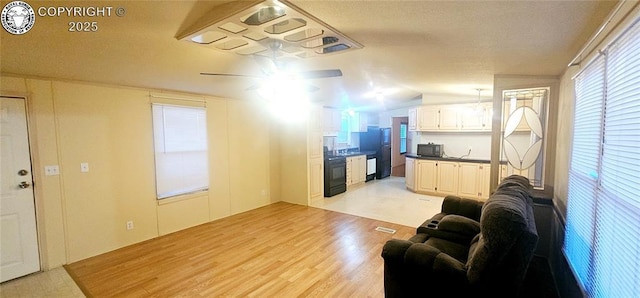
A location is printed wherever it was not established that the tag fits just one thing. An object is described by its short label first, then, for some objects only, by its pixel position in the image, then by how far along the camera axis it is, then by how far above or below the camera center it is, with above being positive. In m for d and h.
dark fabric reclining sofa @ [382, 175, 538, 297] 1.48 -0.87
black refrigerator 8.26 -0.41
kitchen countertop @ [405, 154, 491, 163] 5.61 -0.64
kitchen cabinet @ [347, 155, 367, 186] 7.06 -1.03
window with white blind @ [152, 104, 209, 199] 3.95 -0.25
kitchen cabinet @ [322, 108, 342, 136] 6.19 +0.25
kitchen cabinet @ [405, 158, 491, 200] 5.56 -1.06
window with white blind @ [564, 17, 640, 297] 1.19 -0.26
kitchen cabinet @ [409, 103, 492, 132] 5.74 +0.29
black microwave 6.32 -0.47
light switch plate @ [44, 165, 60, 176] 3.02 -0.41
